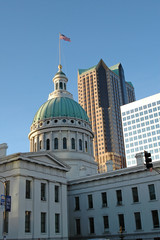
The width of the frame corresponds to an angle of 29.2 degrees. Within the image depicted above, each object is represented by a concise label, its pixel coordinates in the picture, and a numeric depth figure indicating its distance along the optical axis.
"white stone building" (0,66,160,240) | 42.25
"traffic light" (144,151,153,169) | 24.67
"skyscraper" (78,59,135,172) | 162.88
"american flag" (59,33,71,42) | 80.56
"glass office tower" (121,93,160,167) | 131.25
